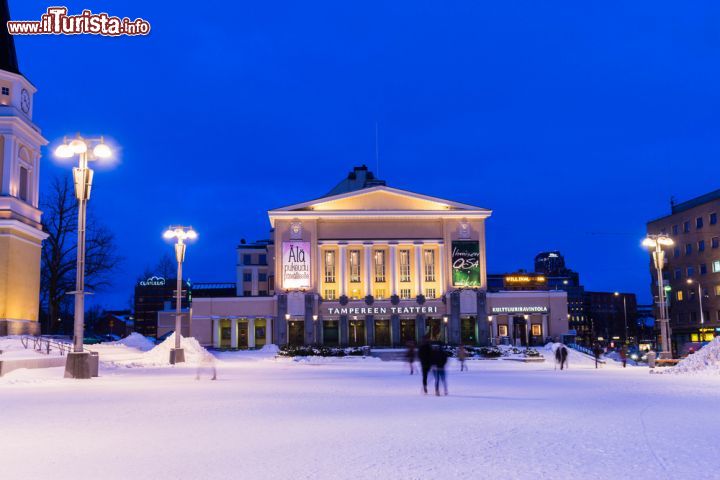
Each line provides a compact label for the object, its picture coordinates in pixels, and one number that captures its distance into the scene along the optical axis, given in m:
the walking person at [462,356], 38.08
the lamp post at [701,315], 84.92
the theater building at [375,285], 74.88
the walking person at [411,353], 33.05
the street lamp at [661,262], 38.63
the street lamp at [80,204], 26.70
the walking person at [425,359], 20.23
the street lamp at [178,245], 40.41
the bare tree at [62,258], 55.19
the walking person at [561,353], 40.58
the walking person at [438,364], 19.91
